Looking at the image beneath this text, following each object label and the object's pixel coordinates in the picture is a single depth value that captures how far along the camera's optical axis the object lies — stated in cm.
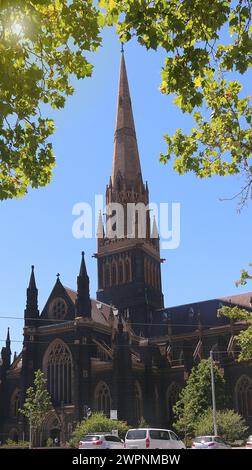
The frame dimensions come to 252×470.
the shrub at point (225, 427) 4384
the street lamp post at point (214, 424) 4020
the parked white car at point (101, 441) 2488
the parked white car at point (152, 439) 2131
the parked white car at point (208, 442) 2795
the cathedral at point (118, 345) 5600
